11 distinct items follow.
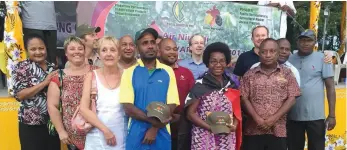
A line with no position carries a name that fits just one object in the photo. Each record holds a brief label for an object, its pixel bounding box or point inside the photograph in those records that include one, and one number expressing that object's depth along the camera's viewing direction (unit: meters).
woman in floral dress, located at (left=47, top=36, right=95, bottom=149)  3.23
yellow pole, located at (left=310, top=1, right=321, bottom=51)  5.91
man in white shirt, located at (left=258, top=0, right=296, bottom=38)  6.13
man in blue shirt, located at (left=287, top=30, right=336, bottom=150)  4.31
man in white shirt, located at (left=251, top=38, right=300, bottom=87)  4.09
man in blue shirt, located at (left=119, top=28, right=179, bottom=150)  3.01
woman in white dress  3.04
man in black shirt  4.16
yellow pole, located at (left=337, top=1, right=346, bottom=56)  6.70
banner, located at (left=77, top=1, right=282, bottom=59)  5.13
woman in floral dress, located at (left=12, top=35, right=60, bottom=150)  3.44
